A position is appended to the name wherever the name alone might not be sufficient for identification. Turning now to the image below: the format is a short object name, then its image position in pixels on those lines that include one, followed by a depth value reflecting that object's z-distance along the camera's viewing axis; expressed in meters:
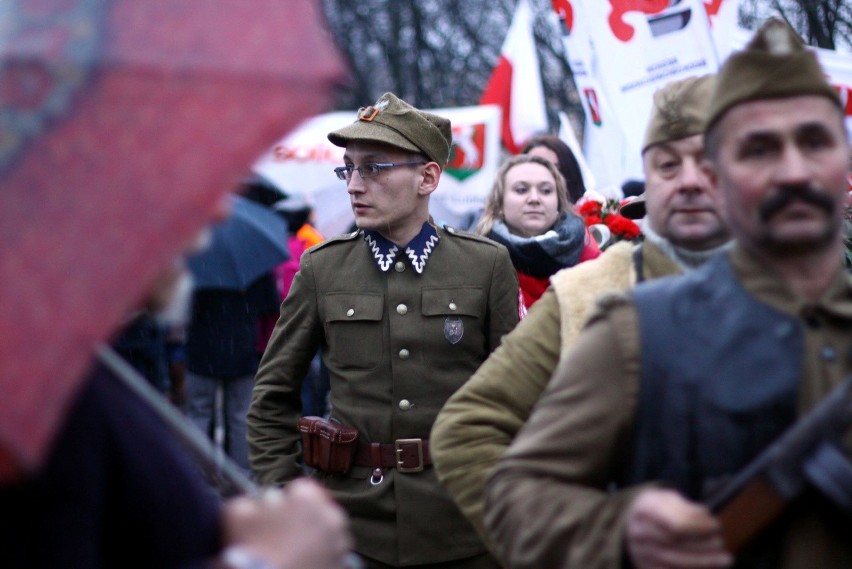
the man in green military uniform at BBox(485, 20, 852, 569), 1.98
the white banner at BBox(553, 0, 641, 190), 7.22
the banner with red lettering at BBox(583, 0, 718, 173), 6.21
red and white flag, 11.78
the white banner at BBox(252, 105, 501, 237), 12.19
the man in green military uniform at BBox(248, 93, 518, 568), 4.10
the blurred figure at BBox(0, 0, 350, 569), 1.41
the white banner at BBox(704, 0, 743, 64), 6.77
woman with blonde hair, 5.66
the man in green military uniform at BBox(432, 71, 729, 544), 2.94
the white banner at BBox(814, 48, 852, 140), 8.26
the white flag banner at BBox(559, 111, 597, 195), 8.20
